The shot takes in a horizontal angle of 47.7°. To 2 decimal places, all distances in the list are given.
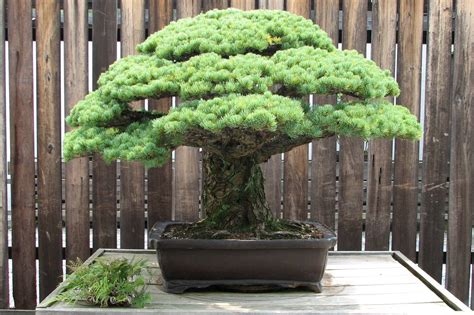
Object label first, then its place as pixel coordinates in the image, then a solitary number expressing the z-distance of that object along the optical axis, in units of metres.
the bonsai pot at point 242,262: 1.46
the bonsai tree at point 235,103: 1.28
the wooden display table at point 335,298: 1.36
